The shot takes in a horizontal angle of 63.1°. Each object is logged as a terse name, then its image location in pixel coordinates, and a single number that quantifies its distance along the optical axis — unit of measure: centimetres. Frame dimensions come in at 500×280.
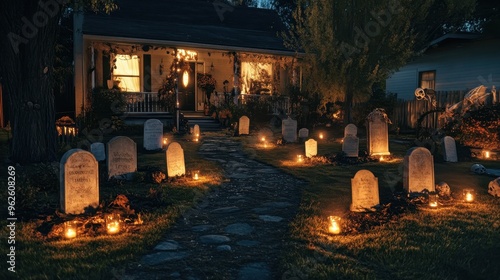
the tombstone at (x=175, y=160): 860
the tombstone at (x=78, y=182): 570
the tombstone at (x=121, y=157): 832
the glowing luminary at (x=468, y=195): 692
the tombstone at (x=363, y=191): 620
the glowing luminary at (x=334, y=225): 523
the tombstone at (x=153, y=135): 1321
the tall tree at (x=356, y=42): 1531
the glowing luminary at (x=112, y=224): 521
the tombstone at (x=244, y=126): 1759
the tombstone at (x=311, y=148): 1172
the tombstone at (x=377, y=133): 1180
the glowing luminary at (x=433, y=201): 657
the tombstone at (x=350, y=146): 1133
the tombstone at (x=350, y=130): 1421
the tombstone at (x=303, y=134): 1588
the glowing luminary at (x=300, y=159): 1128
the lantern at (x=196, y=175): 873
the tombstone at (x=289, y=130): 1520
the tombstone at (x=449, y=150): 1130
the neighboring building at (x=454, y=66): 1862
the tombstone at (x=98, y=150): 1073
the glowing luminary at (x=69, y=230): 501
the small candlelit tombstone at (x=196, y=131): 1623
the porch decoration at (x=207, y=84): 2225
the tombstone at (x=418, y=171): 704
